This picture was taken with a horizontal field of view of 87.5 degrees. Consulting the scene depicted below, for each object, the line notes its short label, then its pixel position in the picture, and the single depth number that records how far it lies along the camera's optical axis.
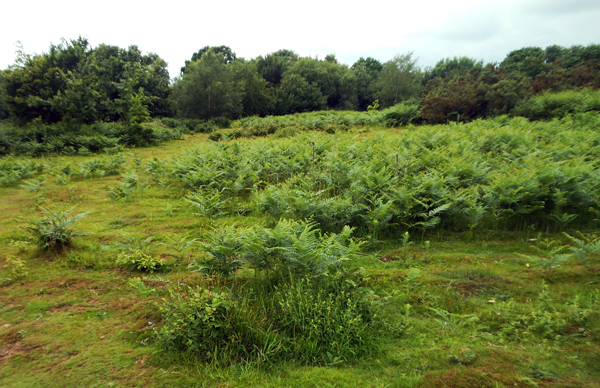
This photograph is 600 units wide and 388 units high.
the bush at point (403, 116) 19.72
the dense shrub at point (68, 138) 15.66
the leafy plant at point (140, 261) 4.71
